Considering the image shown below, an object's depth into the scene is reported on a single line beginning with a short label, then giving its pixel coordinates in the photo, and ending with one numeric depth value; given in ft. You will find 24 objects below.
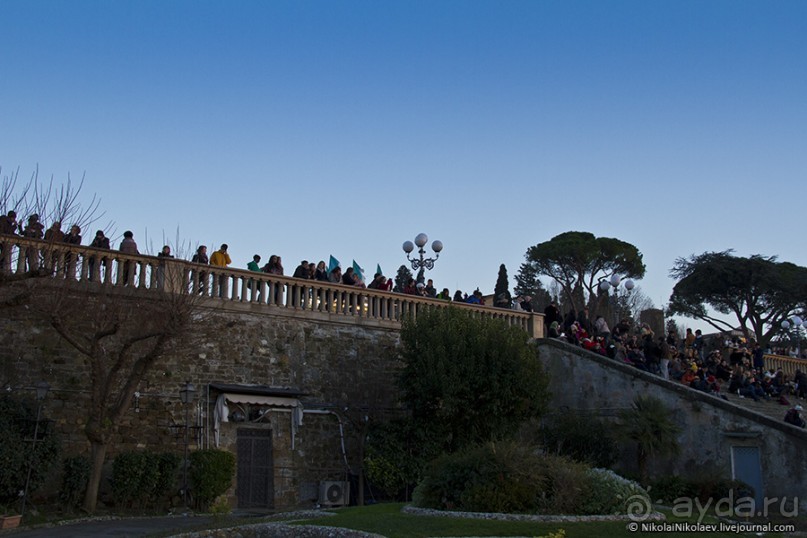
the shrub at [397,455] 69.21
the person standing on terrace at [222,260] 69.36
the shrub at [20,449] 54.95
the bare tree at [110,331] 56.65
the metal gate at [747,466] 69.87
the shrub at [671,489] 64.39
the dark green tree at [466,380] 71.10
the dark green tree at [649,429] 70.08
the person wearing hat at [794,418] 73.72
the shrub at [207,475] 62.18
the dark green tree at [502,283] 178.50
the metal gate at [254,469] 67.62
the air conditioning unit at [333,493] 69.67
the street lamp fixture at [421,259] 84.94
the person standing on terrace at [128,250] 64.13
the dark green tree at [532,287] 178.08
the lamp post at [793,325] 135.25
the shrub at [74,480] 57.77
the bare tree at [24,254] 55.21
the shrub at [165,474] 60.64
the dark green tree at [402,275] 189.26
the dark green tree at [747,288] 156.04
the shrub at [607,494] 47.96
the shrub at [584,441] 73.46
